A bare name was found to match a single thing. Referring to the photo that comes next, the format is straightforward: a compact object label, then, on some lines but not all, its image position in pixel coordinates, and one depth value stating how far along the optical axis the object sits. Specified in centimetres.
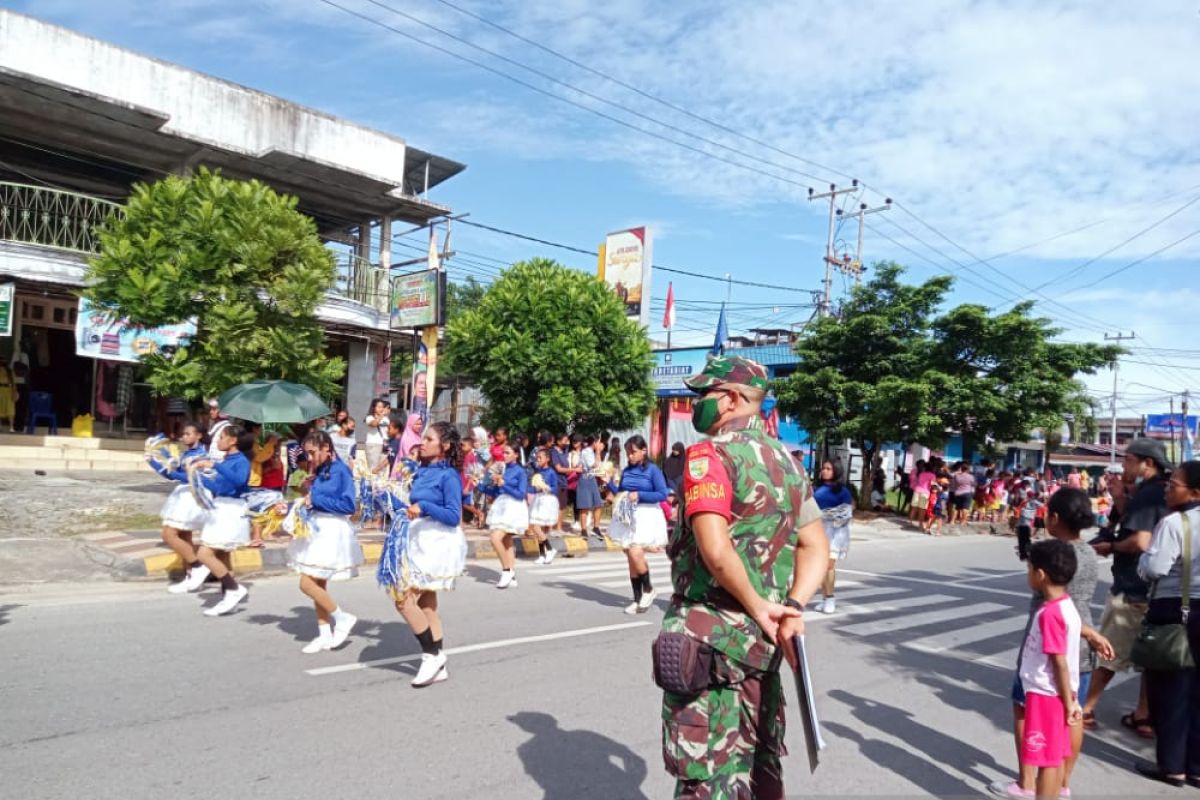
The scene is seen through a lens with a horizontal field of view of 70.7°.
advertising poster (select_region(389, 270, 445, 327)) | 1834
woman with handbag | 481
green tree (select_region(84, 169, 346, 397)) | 1268
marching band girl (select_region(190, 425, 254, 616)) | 767
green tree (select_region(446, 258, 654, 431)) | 1778
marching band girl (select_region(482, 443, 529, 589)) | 984
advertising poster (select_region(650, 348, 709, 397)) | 3297
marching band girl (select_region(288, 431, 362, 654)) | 639
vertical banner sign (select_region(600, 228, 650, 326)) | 2398
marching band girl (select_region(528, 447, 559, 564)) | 1201
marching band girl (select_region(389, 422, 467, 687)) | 580
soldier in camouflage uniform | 282
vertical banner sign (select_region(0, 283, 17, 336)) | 1530
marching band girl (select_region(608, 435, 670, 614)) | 872
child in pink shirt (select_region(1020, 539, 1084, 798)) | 411
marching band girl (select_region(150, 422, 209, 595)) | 806
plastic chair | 1820
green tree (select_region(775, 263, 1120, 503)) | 2222
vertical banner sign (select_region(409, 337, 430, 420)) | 1916
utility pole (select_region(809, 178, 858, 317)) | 3453
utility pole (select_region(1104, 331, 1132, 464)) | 4884
